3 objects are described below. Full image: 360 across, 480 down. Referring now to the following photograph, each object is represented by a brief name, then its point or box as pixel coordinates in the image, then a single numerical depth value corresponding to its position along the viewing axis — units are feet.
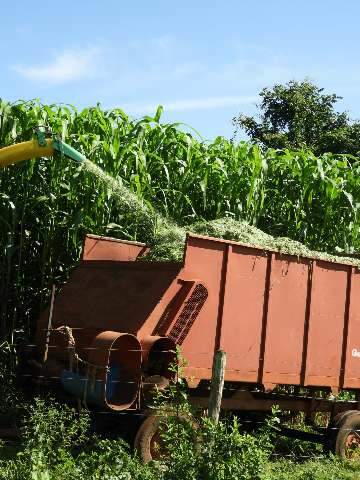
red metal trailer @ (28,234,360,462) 23.66
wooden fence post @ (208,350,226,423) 21.13
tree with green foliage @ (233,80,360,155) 99.30
